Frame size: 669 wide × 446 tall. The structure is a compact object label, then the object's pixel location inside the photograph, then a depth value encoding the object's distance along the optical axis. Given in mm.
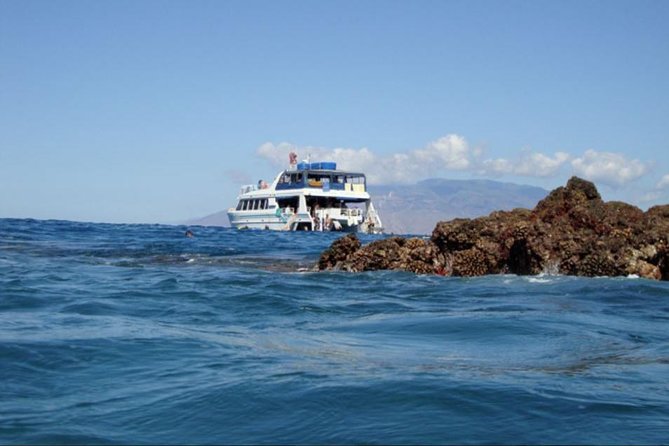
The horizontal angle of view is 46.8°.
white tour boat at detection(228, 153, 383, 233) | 57375
